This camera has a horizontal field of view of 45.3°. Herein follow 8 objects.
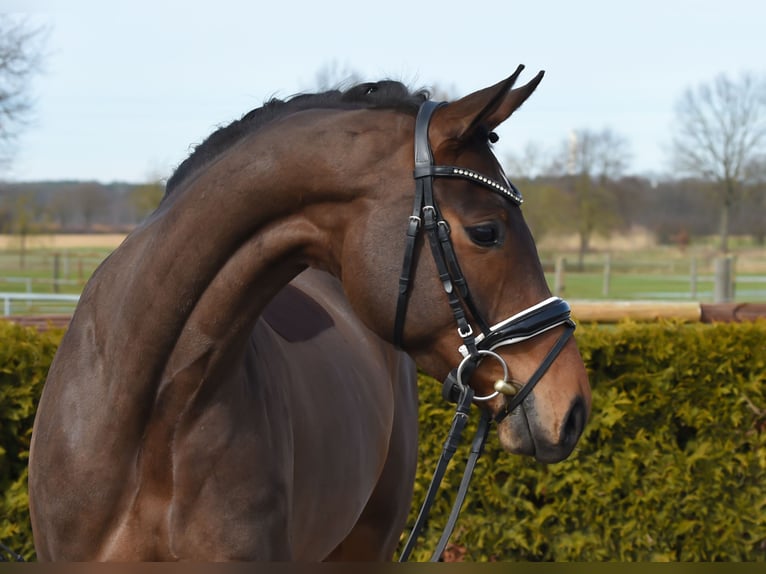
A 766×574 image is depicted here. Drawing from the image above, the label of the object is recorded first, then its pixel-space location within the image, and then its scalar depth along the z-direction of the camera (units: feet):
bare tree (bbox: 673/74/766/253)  131.44
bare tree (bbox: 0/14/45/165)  72.33
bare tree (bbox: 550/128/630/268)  131.95
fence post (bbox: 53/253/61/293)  83.90
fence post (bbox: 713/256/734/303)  47.62
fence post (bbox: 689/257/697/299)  82.93
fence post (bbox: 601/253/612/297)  93.50
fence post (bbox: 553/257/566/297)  83.82
